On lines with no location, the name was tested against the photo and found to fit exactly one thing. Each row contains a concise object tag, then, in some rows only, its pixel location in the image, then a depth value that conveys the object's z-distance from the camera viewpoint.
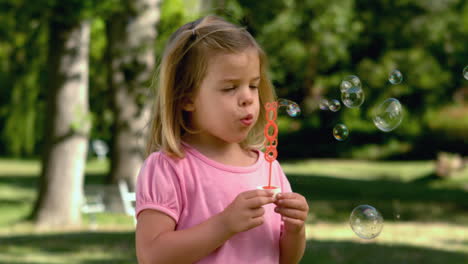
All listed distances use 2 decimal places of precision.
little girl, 2.02
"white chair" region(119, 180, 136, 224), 11.20
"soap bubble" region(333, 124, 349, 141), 3.22
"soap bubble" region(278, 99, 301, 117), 2.97
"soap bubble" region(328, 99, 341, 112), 3.23
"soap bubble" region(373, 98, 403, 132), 3.57
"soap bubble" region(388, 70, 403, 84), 3.52
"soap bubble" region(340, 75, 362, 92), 3.48
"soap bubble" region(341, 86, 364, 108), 3.44
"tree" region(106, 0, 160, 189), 10.62
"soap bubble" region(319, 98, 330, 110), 3.31
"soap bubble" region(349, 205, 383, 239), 3.00
